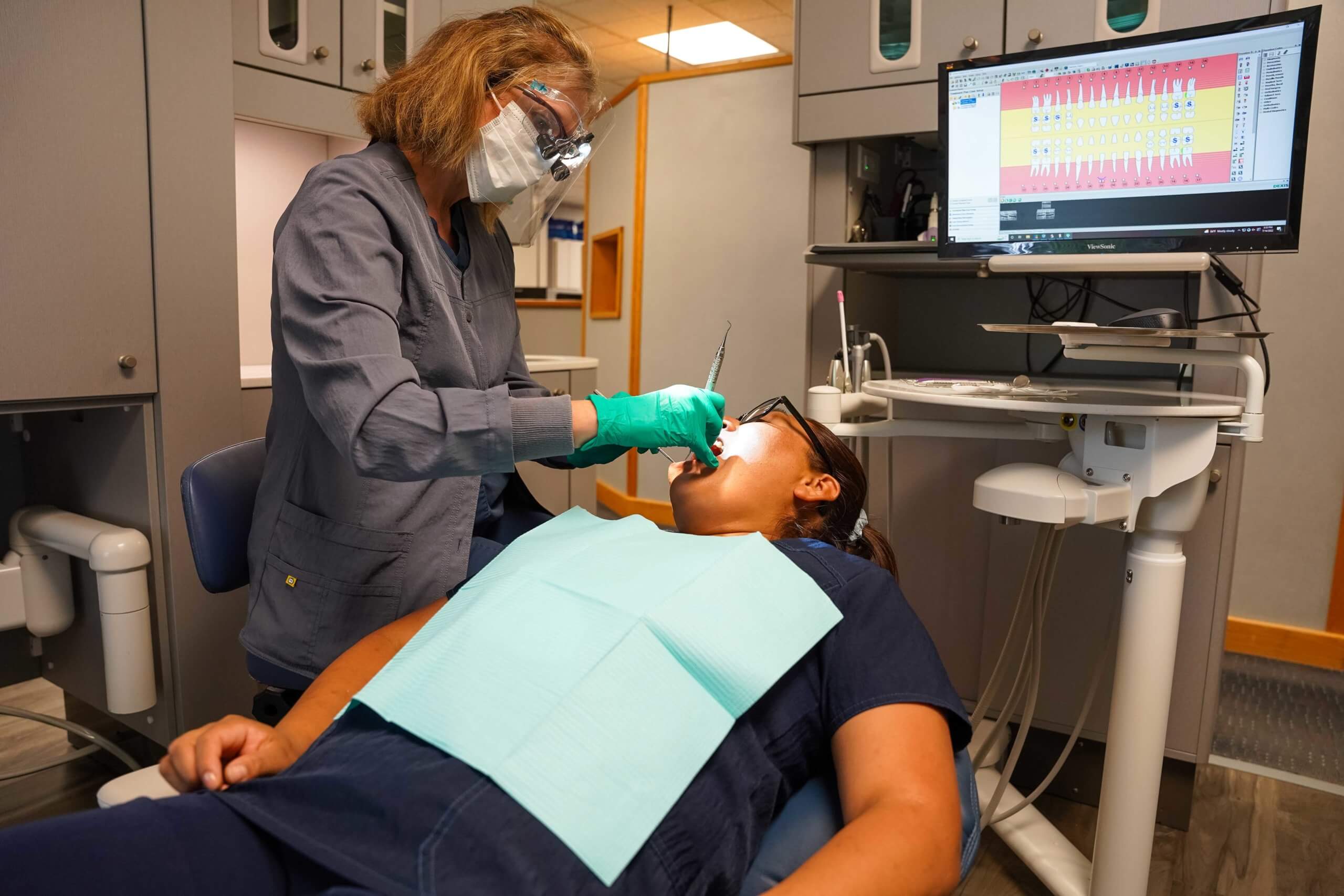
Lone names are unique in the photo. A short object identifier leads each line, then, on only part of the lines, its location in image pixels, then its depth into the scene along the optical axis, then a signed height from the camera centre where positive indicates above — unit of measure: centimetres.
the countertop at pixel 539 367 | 199 -10
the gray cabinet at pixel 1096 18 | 178 +66
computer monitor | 140 +34
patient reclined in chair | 77 -41
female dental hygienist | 111 -5
